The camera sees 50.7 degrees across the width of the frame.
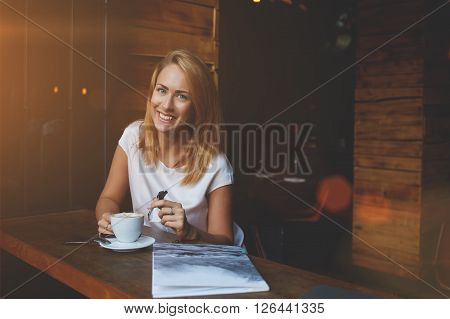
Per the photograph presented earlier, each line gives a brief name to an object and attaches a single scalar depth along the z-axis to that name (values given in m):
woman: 1.60
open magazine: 0.81
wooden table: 0.84
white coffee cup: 1.07
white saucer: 1.04
